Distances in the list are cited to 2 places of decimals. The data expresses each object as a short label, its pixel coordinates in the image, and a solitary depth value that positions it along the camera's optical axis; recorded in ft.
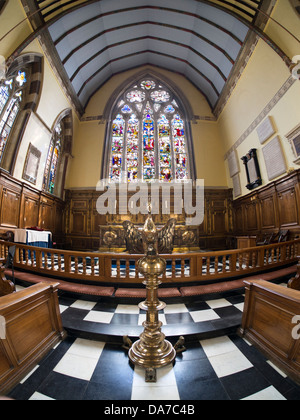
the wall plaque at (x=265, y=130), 19.11
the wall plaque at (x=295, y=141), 15.92
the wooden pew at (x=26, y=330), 3.93
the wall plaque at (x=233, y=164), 27.12
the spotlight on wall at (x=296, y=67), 15.11
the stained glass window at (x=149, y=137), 31.45
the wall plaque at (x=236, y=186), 27.22
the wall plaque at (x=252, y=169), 22.21
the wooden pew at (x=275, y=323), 4.23
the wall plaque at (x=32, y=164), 21.06
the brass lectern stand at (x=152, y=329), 4.60
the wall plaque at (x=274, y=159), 18.14
